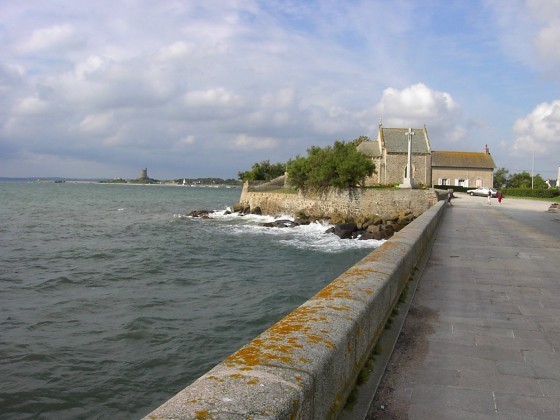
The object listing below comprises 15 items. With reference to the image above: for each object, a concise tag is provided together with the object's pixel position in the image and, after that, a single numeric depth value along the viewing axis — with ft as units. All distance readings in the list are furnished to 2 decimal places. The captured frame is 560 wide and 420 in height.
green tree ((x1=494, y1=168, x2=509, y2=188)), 341.23
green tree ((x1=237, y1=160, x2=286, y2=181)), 276.45
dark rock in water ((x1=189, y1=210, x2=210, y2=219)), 163.84
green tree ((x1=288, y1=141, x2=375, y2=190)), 140.77
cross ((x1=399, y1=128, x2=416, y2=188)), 137.51
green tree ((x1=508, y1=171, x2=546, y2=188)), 311.88
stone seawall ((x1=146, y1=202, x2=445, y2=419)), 6.91
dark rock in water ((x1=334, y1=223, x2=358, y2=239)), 105.50
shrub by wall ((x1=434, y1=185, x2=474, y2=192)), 232.26
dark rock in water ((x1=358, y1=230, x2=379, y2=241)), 102.32
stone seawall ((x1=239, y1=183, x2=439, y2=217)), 131.65
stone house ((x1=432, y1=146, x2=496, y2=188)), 248.11
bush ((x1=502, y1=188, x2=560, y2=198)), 182.80
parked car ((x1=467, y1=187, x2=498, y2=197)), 185.19
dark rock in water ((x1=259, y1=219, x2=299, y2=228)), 128.77
